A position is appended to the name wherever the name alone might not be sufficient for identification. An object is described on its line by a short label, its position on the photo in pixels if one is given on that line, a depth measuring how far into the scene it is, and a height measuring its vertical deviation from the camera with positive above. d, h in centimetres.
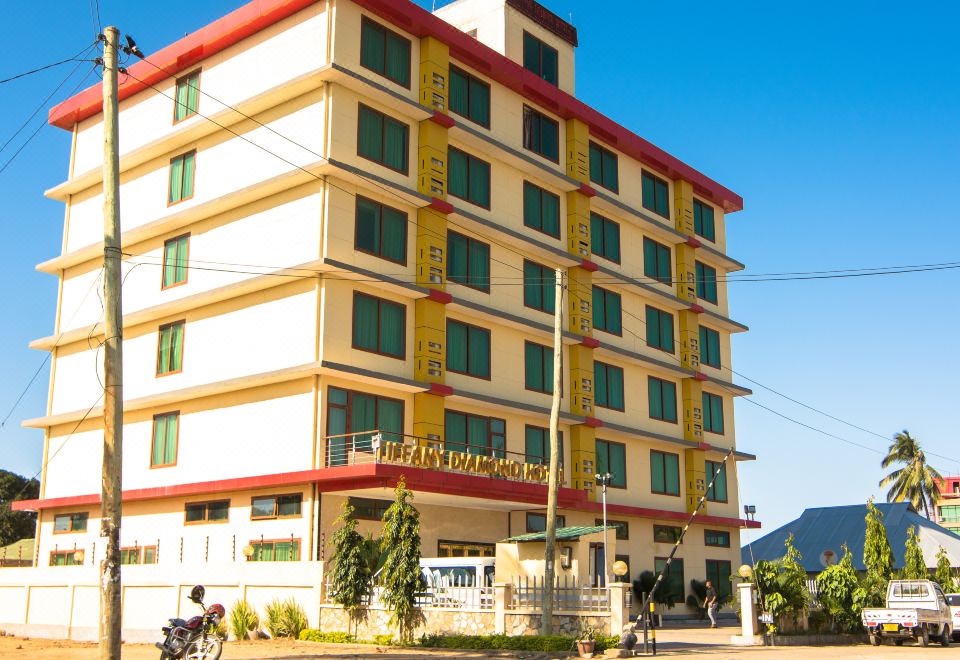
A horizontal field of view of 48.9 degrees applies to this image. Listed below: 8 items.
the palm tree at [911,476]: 10456 +824
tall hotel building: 3788 +1057
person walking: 4650 -196
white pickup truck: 3450 -179
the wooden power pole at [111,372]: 1880 +333
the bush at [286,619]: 3294 -189
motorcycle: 2205 -170
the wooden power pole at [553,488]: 2956 +203
